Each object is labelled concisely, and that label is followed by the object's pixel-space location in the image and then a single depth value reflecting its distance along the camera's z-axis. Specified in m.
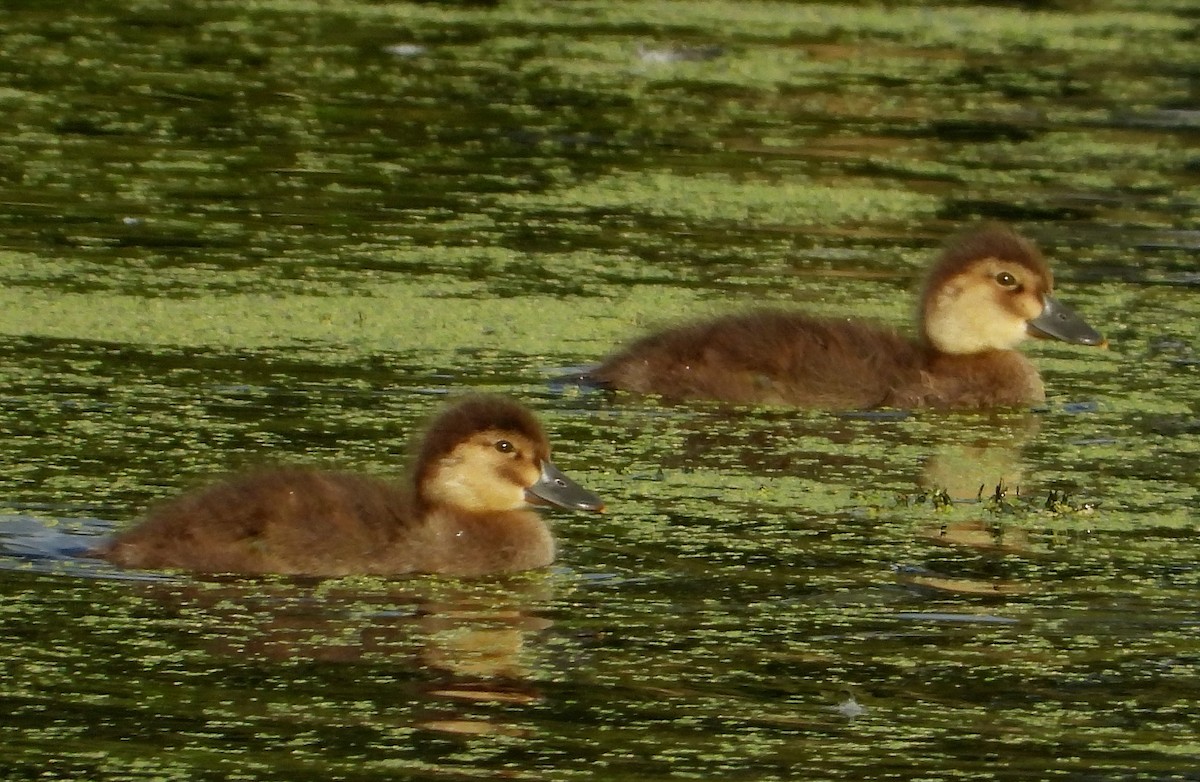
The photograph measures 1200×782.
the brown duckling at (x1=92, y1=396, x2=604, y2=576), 13.85
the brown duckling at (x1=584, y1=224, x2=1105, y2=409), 18.59
